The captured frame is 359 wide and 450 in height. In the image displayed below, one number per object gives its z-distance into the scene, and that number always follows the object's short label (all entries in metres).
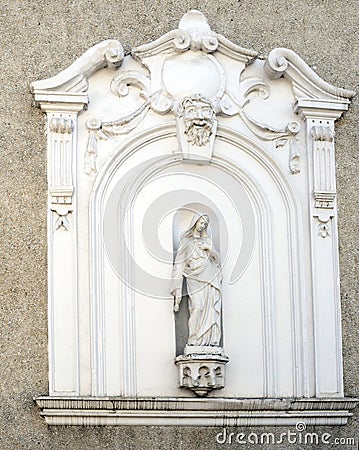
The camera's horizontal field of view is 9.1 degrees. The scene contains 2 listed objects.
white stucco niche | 15.01
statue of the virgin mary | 15.14
